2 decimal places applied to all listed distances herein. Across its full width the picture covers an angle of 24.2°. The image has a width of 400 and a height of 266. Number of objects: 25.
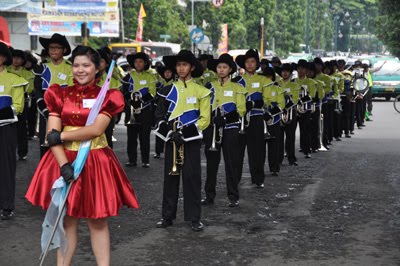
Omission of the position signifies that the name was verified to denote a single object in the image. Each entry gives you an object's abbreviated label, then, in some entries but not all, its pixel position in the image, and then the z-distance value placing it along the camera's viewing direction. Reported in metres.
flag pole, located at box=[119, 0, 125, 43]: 51.89
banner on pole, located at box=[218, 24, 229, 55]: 57.40
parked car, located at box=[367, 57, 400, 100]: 38.69
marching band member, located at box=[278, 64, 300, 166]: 15.78
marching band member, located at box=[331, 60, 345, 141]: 20.41
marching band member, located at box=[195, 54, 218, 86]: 17.67
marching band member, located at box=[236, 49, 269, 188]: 12.61
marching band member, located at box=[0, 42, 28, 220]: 9.86
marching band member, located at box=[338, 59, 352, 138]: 22.12
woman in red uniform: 6.44
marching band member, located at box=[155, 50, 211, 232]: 9.54
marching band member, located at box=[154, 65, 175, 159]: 16.63
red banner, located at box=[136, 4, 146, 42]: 50.81
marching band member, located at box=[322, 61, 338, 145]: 19.73
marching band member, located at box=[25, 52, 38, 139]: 17.08
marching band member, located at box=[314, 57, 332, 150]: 18.50
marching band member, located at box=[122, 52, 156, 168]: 15.15
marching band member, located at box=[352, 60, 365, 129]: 24.65
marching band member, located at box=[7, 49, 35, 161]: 15.79
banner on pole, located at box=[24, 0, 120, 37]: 41.97
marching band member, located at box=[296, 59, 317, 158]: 17.00
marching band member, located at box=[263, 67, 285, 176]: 13.43
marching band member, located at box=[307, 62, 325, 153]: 17.38
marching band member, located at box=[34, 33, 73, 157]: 10.93
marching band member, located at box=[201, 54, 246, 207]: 10.95
